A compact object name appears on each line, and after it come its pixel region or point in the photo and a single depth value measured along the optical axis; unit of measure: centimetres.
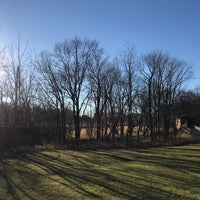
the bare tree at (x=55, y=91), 2217
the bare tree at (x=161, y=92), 2738
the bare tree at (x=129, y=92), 2522
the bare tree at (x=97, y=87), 2364
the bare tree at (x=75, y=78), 2229
